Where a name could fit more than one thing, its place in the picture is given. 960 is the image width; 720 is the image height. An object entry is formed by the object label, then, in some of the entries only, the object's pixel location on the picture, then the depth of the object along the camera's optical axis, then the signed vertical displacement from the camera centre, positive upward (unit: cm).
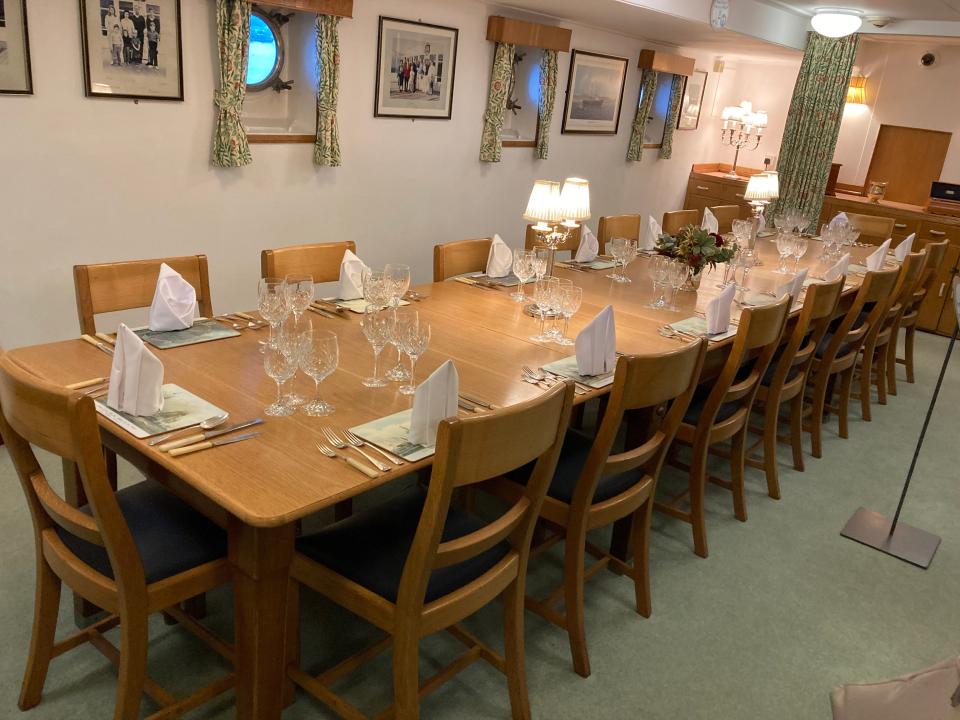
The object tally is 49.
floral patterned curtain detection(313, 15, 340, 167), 405 +0
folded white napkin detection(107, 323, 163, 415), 174 -66
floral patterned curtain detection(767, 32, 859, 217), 670 +19
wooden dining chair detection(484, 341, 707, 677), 198 -100
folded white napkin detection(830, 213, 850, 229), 505 -47
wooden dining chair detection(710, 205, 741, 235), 550 -55
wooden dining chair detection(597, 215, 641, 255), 443 -59
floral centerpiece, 338 -49
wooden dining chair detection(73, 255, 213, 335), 237 -64
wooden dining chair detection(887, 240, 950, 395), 461 -96
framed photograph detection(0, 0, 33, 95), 299 +3
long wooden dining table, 154 -74
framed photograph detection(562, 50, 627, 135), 599 +20
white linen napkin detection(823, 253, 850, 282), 378 -57
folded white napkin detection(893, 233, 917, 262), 483 -57
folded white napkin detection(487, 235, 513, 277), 338 -62
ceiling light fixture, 561 +85
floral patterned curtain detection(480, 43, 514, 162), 518 +4
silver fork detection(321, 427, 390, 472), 163 -74
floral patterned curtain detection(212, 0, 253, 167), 362 -1
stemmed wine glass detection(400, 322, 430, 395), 209 -62
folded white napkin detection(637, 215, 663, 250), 430 -56
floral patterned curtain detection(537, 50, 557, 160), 555 +14
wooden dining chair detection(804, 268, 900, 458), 348 -94
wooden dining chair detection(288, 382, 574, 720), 151 -100
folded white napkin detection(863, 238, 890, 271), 440 -59
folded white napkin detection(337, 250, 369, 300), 278 -63
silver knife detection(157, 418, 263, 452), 164 -74
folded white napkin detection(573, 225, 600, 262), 394 -62
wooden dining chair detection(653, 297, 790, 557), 258 -100
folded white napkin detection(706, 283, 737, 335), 280 -61
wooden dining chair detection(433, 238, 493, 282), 341 -65
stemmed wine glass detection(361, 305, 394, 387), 213 -61
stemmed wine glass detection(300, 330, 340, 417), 187 -62
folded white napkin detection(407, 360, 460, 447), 172 -64
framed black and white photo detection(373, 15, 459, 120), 453 +18
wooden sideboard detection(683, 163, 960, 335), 619 -59
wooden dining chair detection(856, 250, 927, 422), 404 -96
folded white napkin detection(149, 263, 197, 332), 230 -65
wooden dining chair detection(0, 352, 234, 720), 144 -99
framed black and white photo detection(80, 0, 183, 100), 326 +9
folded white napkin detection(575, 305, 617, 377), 224 -62
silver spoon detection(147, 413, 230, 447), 173 -73
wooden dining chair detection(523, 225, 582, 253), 414 -67
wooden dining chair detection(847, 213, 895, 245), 565 -54
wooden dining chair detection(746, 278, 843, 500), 303 -97
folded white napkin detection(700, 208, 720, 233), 484 -54
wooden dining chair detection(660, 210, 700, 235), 480 -55
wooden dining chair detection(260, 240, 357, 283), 287 -62
